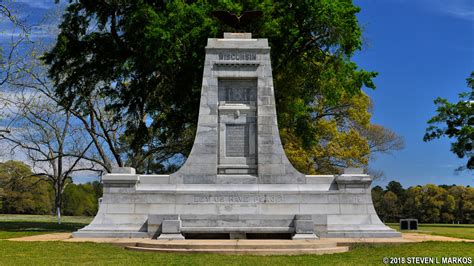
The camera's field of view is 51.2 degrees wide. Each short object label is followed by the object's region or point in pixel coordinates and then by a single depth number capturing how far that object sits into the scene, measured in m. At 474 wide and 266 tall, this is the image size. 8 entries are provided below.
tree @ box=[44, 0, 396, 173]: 21.33
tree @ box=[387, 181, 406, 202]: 54.06
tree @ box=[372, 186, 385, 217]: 51.81
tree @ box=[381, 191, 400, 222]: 51.34
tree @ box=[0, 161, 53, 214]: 56.31
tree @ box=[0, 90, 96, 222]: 32.34
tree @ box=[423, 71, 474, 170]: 34.09
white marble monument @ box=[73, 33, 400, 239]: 14.67
